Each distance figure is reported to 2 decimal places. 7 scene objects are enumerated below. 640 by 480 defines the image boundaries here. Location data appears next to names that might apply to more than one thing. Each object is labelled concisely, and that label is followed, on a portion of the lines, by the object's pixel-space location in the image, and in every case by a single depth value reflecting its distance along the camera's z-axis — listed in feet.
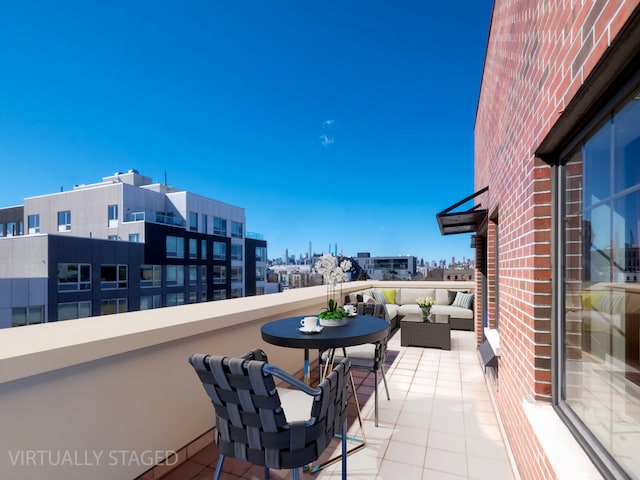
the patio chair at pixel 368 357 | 9.69
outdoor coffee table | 17.97
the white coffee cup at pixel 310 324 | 8.14
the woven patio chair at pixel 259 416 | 4.73
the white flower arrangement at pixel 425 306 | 19.11
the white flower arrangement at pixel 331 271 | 9.88
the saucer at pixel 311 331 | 8.06
